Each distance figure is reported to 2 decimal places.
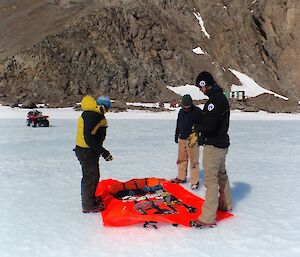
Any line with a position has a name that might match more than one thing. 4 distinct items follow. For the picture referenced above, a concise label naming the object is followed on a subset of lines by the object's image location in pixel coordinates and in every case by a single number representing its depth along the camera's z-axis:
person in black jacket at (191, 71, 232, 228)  5.89
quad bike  21.95
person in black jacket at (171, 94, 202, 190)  8.29
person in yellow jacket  6.30
